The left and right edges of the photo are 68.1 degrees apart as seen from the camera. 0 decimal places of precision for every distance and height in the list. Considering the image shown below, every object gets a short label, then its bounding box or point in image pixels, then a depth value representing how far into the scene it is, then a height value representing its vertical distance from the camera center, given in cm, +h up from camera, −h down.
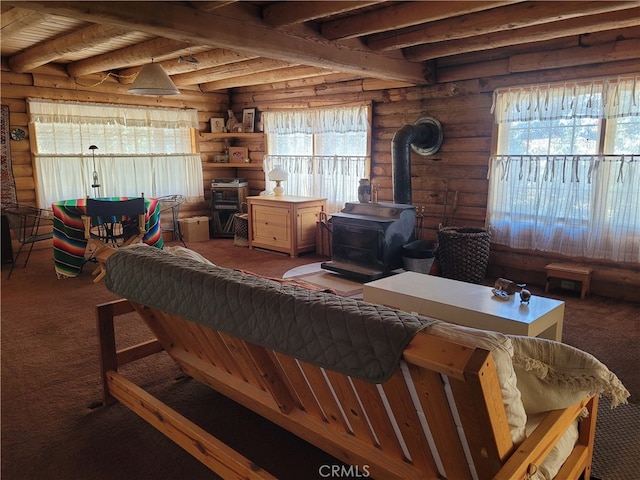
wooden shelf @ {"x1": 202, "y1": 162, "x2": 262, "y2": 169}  711 -1
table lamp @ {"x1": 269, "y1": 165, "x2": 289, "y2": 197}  607 -16
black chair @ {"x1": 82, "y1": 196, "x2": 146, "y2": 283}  448 -55
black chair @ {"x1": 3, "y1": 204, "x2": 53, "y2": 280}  482 -64
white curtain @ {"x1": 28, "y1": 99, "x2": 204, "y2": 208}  571 +18
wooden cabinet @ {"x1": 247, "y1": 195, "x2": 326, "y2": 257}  572 -70
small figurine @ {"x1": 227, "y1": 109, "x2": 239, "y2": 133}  716 +61
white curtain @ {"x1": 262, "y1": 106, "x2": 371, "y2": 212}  575 +19
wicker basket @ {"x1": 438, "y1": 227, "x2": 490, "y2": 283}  422 -81
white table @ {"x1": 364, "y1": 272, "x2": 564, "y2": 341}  257 -82
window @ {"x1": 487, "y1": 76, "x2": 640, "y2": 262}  384 -6
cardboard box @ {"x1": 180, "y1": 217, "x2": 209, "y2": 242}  664 -89
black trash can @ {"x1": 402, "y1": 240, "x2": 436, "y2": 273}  442 -86
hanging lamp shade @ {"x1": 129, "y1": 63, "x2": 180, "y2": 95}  405 +70
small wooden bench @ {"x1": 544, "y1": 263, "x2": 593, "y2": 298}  405 -94
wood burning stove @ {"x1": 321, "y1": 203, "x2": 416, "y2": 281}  439 -70
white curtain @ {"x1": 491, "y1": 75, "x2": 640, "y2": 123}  378 +53
